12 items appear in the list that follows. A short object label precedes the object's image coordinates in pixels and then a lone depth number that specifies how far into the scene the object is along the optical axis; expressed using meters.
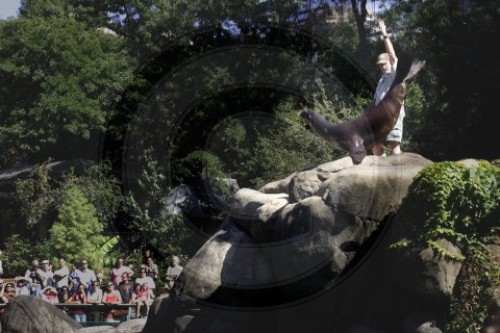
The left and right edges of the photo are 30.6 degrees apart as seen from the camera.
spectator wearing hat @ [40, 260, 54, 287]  19.84
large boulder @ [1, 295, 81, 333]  17.19
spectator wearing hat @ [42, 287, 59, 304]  19.08
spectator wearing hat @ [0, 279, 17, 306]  19.86
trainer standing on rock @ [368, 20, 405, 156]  14.91
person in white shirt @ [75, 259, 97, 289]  19.37
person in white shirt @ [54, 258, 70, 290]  19.44
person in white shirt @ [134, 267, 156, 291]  19.23
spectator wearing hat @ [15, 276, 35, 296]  19.64
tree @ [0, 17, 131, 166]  29.97
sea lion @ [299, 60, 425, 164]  14.59
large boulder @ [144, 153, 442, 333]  13.41
